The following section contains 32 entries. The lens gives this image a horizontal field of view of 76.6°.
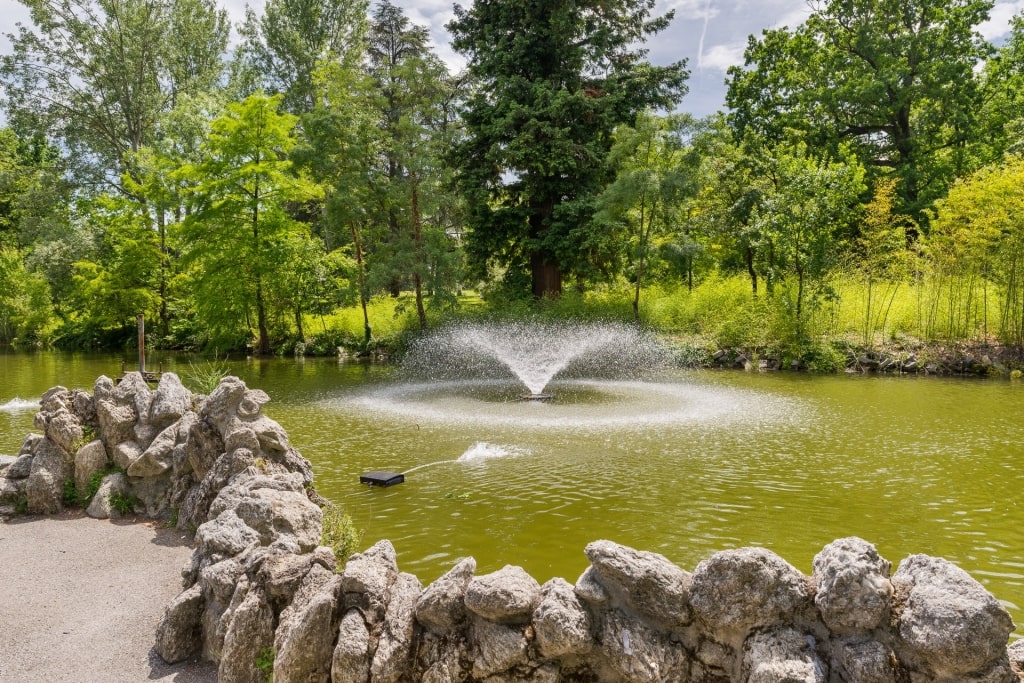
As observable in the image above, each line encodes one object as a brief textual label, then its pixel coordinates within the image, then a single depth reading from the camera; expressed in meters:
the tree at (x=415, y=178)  22.55
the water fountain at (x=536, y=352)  17.94
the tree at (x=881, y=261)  18.89
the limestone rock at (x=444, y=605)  3.34
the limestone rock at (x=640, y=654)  3.14
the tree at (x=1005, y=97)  26.20
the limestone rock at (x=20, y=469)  6.80
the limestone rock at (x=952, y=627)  2.73
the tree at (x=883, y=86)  26.45
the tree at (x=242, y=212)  23.02
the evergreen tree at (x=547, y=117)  21.73
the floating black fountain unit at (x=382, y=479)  7.03
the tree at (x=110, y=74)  30.77
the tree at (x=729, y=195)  21.53
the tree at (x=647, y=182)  20.16
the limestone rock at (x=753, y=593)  3.09
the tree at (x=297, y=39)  35.53
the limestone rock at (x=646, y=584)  3.22
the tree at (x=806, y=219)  19.31
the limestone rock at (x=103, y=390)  7.12
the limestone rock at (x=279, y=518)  4.53
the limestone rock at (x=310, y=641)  3.25
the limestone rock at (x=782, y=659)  2.86
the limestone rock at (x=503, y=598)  3.21
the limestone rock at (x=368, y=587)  3.42
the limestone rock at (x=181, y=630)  3.80
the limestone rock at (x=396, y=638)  3.23
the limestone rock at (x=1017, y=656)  2.96
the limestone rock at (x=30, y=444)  6.98
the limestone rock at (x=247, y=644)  3.47
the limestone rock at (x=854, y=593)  2.90
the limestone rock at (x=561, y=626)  3.14
